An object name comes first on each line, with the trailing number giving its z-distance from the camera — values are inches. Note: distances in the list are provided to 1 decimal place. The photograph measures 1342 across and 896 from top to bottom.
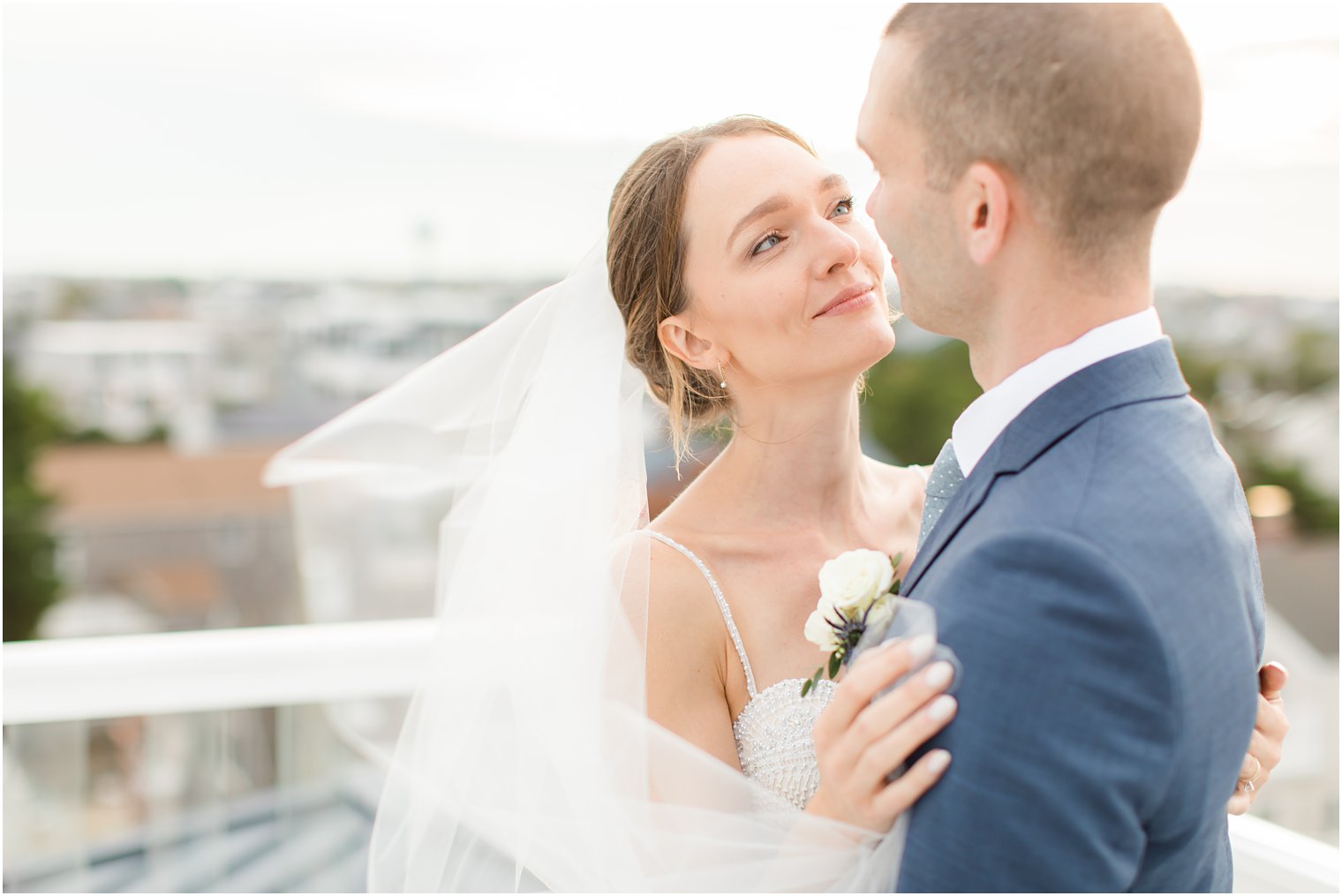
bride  67.4
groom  43.4
